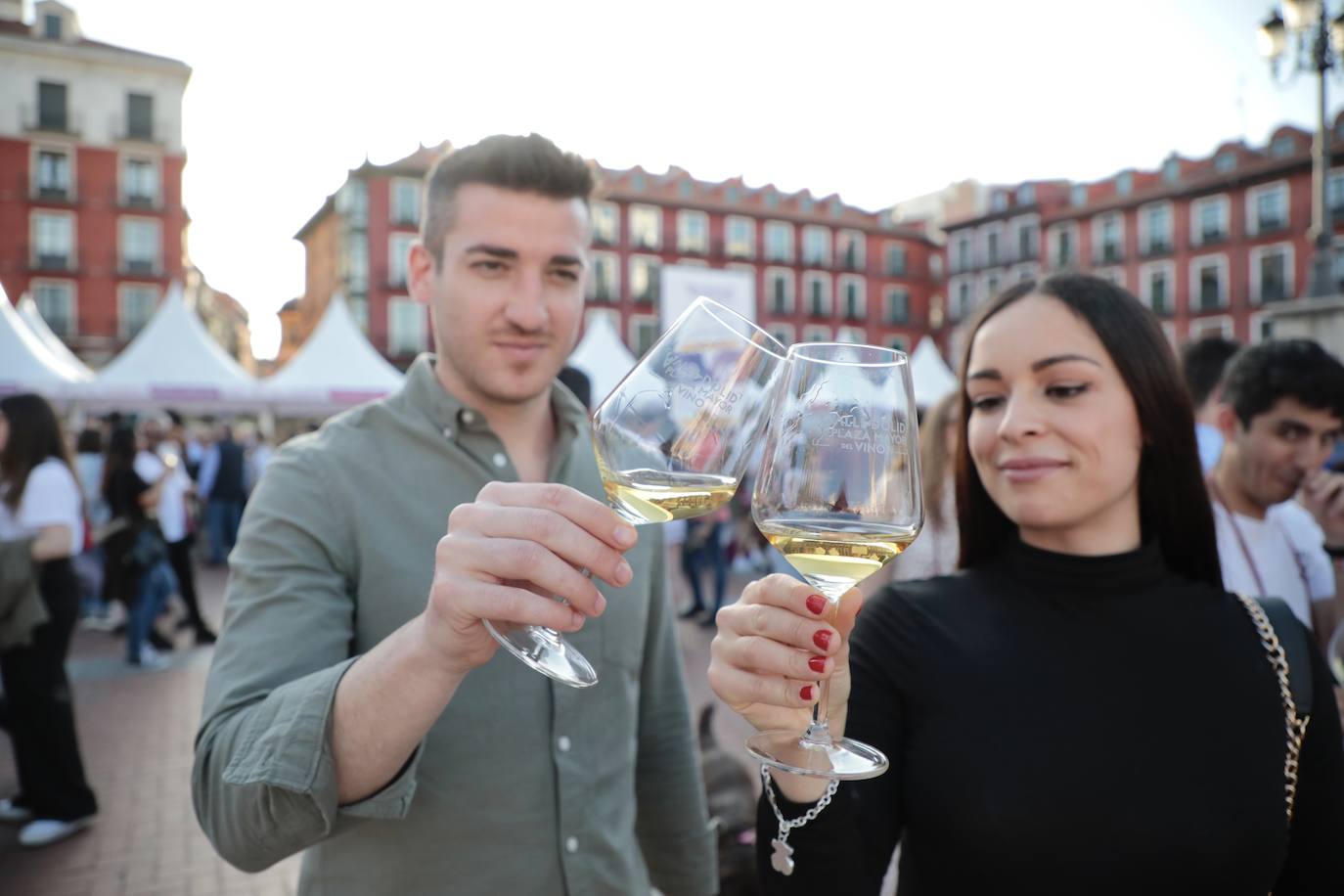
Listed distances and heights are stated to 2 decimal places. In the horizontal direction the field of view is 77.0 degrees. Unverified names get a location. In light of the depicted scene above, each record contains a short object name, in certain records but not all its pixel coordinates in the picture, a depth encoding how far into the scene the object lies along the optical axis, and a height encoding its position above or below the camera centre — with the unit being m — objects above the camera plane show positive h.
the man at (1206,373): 4.19 +0.32
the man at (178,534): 7.38 -0.80
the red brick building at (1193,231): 34.97 +9.65
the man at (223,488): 10.41 -0.56
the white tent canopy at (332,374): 12.50 +1.07
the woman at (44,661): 4.03 -1.03
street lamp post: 6.86 +3.22
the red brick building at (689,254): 39.50 +10.27
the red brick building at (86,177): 31.27 +10.25
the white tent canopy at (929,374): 16.98 +1.32
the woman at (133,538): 6.36 -0.71
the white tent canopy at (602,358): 13.54 +1.37
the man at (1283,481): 2.53 -0.14
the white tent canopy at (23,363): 11.73 +1.17
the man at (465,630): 1.00 -0.29
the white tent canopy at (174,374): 11.98 +1.03
